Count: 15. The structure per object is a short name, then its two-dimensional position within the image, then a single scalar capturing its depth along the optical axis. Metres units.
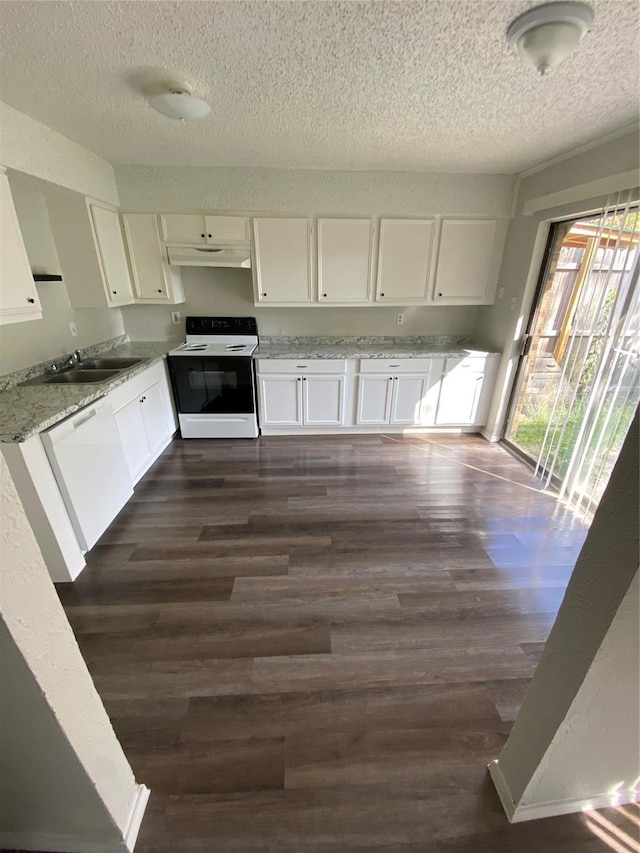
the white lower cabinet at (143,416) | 2.54
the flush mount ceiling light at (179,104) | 1.72
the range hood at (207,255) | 3.14
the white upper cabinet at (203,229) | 3.09
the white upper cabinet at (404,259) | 3.21
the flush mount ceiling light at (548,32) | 1.22
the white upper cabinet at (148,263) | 3.10
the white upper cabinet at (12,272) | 1.94
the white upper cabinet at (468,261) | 3.25
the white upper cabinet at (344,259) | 3.18
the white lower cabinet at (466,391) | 3.43
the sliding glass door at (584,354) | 2.11
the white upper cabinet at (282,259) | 3.15
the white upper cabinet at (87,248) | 2.67
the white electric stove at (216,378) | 3.26
